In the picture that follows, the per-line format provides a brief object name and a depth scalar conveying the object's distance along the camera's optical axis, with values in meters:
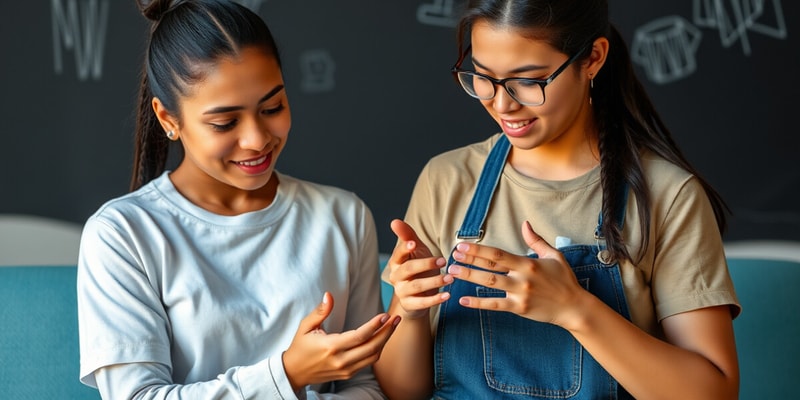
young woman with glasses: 1.48
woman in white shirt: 1.53
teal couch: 1.93
